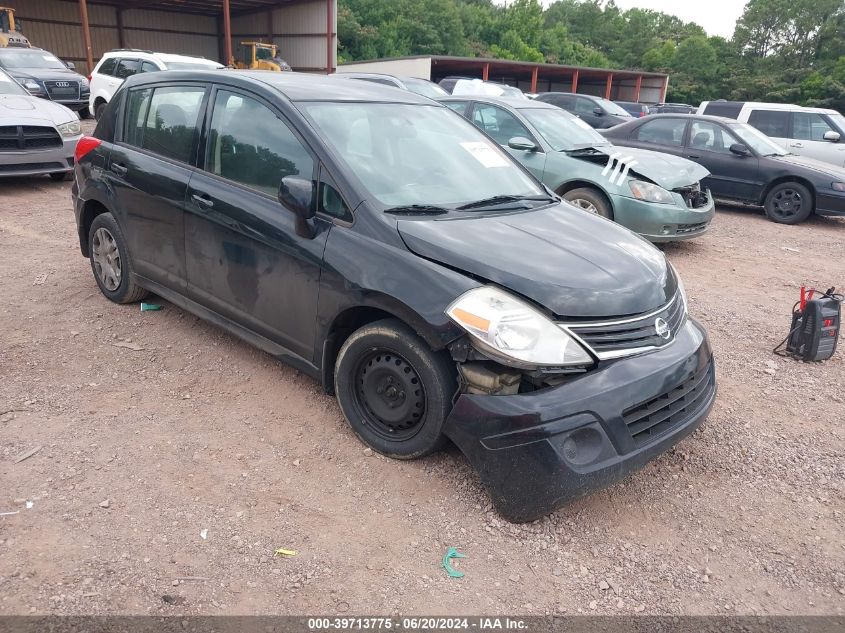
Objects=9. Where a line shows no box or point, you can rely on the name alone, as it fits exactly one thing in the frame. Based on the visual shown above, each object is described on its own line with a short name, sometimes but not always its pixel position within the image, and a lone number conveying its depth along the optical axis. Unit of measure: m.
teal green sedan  7.24
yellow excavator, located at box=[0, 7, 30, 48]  18.17
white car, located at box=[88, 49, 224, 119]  13.62
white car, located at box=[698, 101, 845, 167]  12.14
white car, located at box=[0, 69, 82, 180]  8.28
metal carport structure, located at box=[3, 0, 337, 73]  26.25
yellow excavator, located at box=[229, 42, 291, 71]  22.34
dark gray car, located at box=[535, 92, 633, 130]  17.41
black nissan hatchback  2.72
